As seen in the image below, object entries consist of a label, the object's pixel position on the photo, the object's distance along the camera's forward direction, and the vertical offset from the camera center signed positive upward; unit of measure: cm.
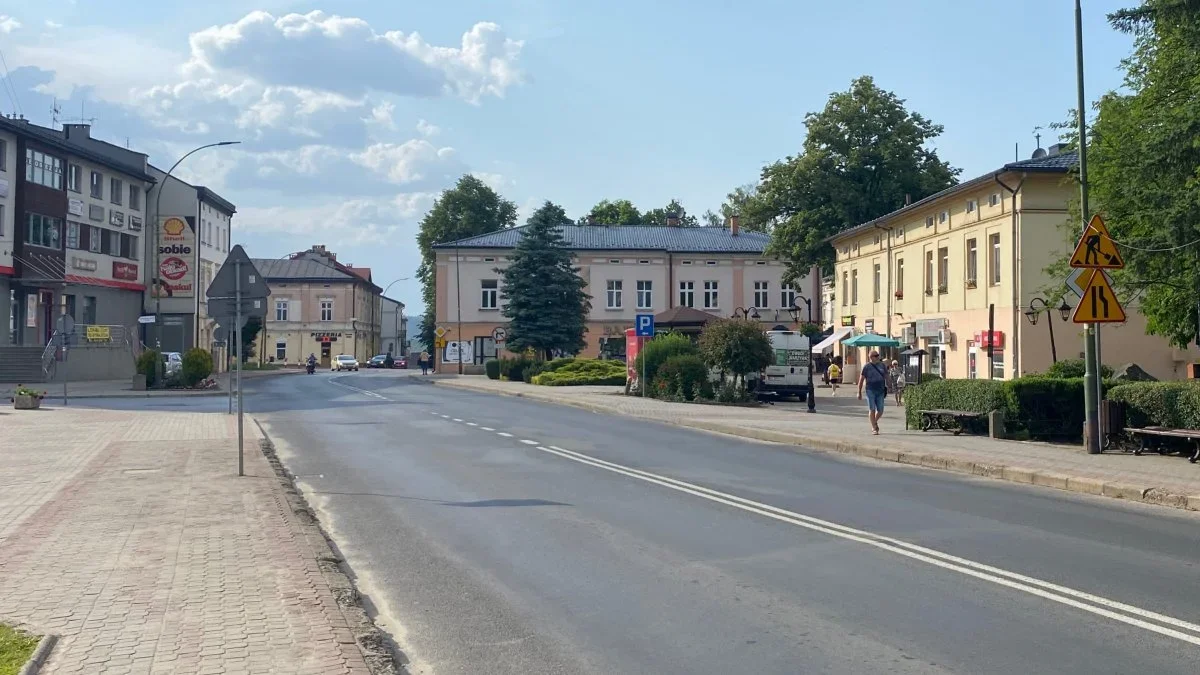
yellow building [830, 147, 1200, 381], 3591 +296
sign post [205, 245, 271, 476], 1508 +97
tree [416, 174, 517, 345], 9681 +1245
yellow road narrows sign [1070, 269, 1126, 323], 1734 +91
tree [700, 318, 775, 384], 3531 +41
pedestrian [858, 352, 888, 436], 2267 -49
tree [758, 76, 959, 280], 5781 +1007
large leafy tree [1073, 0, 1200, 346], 1712 +328
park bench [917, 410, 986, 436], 2189 -116
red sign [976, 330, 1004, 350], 3719 +72
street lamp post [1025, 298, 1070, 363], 3190 +149
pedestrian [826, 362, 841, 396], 5059 -59
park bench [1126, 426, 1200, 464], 1648 -120
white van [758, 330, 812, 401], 3756 -14
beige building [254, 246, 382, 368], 10525 +444
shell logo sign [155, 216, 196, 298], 6134 +587
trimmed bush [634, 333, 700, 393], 3856 +38
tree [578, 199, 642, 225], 10488 +1390
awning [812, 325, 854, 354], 5244 +108
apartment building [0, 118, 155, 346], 4988 +643
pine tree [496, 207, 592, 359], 6341 +376
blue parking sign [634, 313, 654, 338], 3556 +120
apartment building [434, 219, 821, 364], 7788 +590
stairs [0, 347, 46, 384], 4800 -9
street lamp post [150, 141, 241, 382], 4144 +293
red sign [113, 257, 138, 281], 6000 +490
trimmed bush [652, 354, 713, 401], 3603 -51
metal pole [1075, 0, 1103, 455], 1775 -18
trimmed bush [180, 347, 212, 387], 4488 -21
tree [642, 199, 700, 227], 10981 +1453
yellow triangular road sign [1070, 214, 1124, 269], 1727 +167
